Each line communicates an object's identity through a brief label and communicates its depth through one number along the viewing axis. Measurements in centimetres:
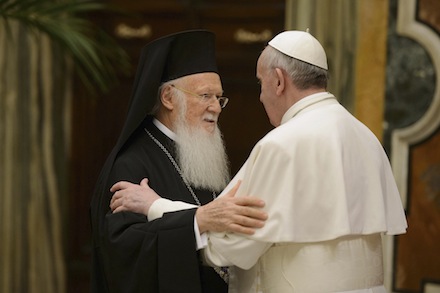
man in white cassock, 627
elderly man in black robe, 677
